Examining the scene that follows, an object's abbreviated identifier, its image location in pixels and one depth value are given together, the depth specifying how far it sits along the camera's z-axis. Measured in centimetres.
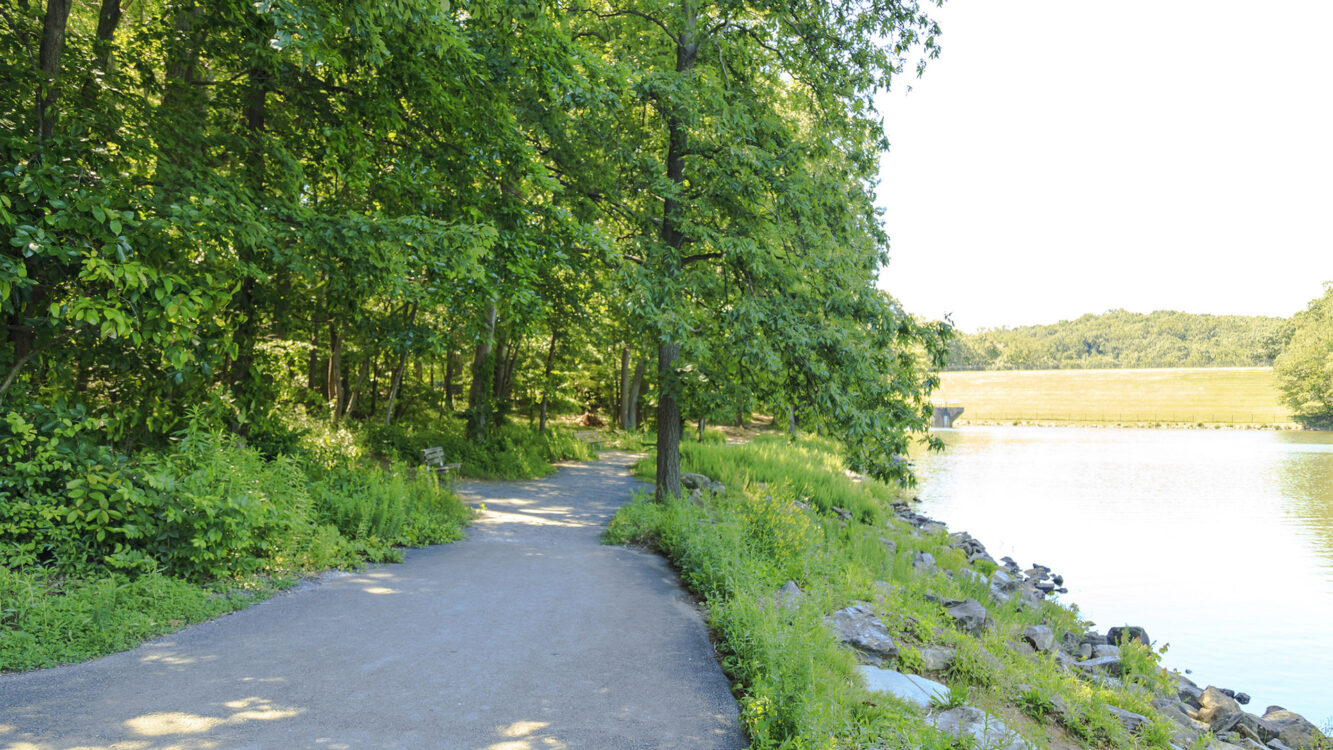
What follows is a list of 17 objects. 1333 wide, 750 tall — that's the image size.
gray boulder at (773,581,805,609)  618
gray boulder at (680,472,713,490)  1355
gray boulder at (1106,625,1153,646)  910
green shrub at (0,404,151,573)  593
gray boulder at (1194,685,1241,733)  709
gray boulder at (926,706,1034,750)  414
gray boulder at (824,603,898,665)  566
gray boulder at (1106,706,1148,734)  546
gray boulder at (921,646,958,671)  576
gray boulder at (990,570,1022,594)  1066
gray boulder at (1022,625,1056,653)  786
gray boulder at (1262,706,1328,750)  673
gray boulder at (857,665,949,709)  479
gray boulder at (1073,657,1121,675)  766
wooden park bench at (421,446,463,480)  1441
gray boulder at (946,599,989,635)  732
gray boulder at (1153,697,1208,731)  658
